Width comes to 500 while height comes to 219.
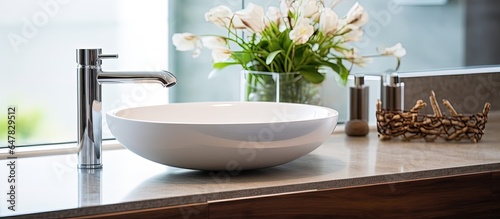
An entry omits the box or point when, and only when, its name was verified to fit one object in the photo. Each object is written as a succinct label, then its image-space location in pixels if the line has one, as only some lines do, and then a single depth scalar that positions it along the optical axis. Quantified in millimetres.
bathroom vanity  1560
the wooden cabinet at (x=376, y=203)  1603
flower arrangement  2229
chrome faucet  1847
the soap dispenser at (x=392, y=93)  2441
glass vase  2279
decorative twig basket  2293
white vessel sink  1700
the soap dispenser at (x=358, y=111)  2393
